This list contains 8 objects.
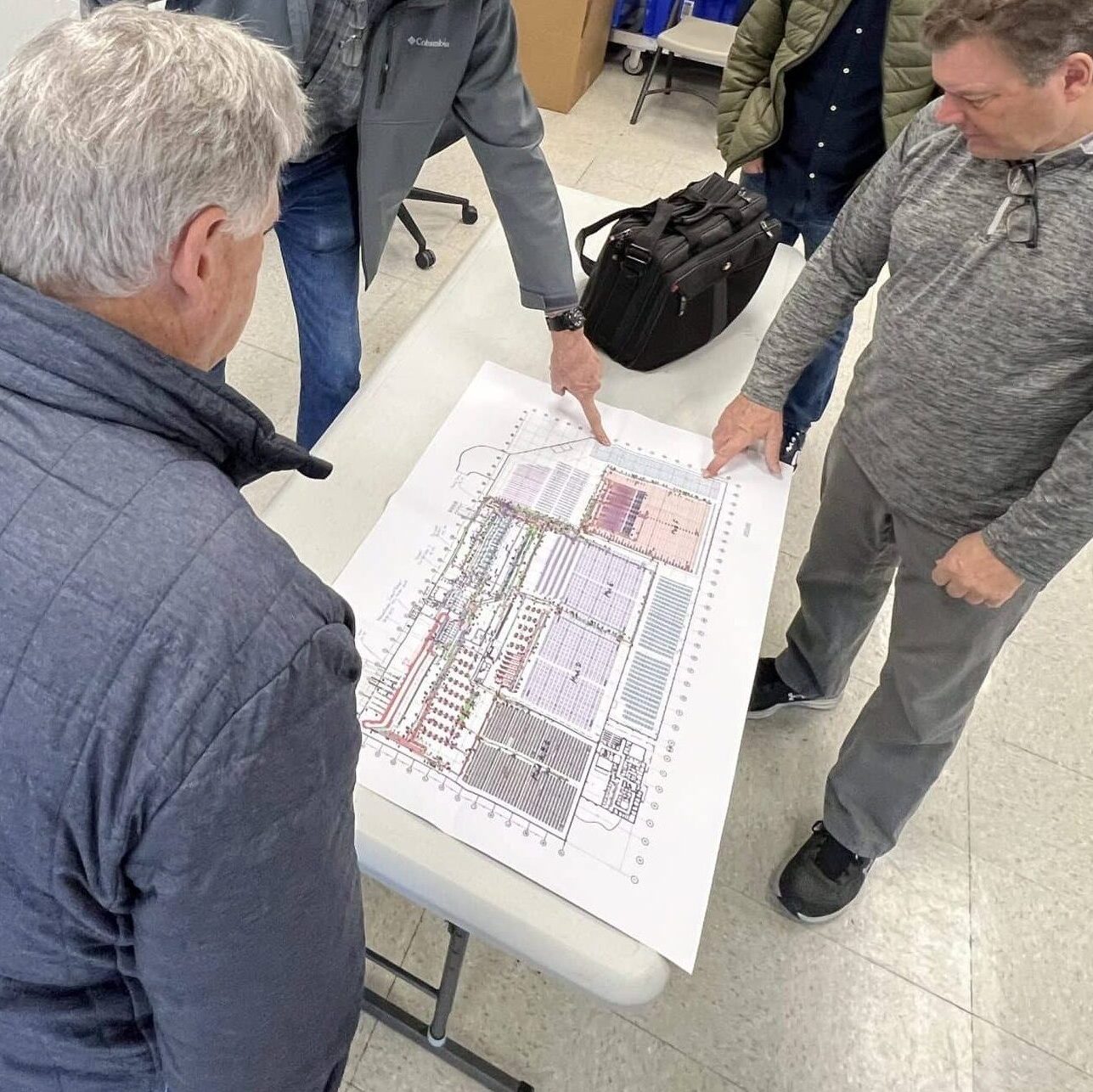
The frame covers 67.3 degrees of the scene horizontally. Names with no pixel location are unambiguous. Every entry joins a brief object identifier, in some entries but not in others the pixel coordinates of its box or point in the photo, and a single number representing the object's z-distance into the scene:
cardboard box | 3.38
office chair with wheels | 2.68
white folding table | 0.69
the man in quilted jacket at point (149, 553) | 0.44
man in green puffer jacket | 1.53
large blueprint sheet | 0.74
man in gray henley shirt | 0.84
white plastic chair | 3.35
